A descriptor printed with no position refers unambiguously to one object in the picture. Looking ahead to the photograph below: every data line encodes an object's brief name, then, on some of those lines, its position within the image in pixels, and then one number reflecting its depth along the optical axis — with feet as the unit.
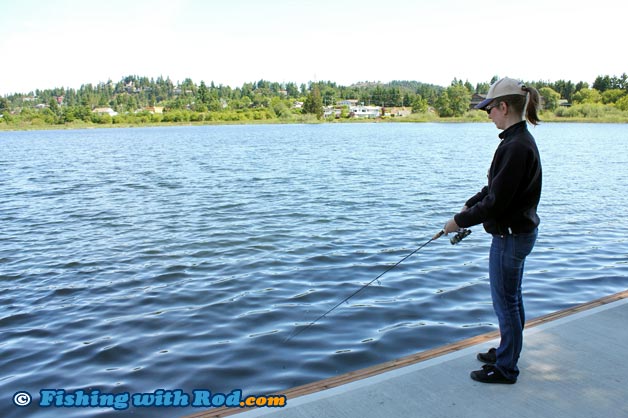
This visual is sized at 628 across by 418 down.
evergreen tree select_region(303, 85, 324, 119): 482.28
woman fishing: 11.33
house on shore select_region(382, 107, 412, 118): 568.00
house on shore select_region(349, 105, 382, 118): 574.15
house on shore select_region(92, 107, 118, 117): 609.42
